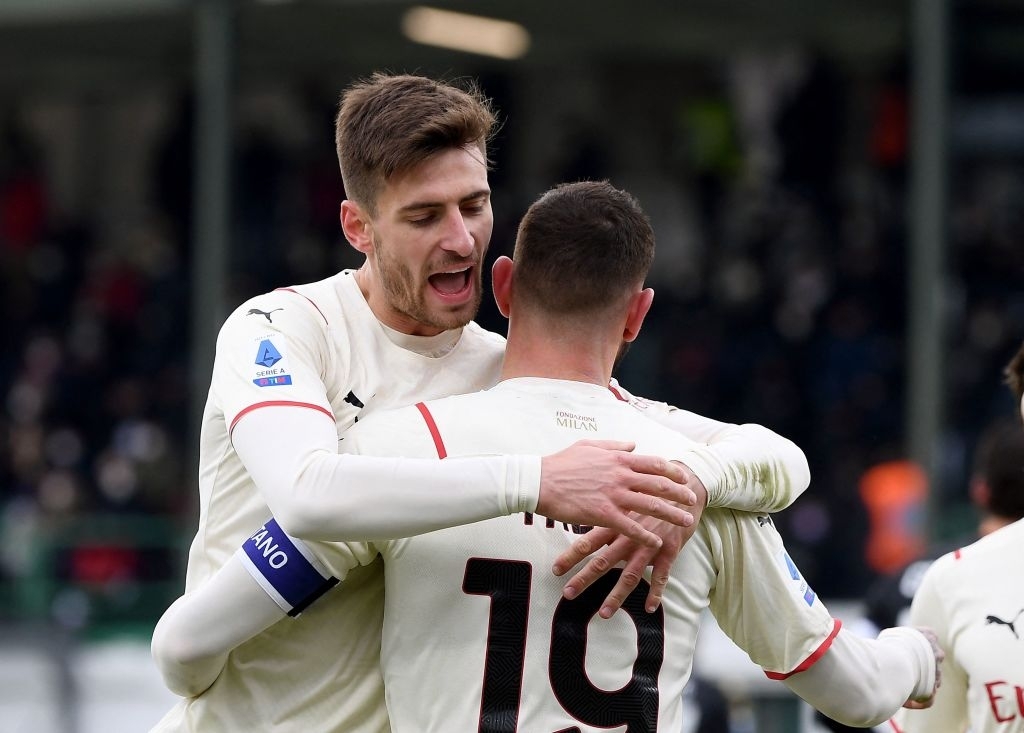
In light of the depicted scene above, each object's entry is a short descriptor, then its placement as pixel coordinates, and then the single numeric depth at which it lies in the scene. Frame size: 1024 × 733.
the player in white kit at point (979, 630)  6.70
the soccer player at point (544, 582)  5.41
